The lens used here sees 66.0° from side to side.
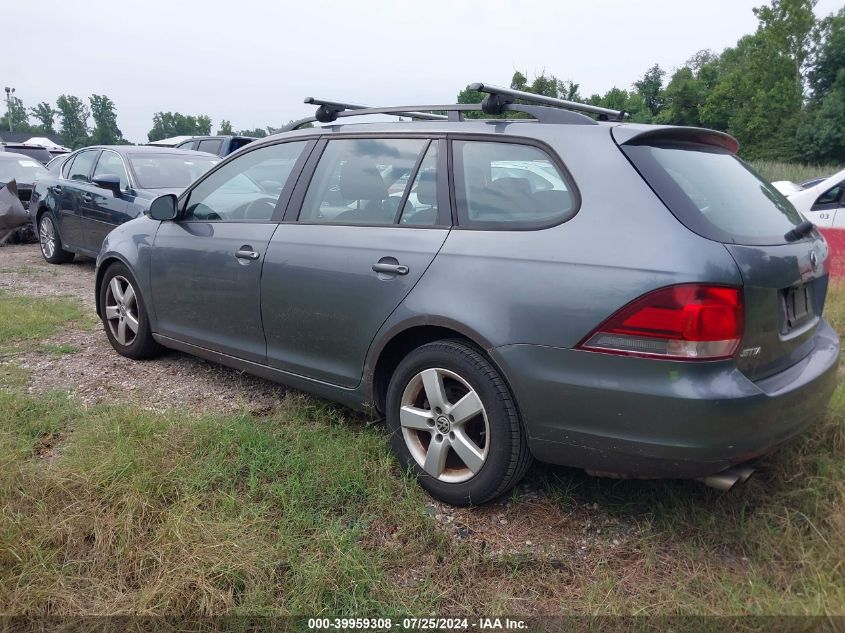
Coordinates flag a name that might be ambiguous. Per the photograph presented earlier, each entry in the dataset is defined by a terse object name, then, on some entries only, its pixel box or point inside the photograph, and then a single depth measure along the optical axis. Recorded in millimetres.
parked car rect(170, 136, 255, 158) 14094
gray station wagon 2240
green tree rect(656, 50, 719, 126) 50719
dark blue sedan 7062
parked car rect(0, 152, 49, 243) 10820
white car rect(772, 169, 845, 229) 7535
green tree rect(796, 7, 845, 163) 38250
